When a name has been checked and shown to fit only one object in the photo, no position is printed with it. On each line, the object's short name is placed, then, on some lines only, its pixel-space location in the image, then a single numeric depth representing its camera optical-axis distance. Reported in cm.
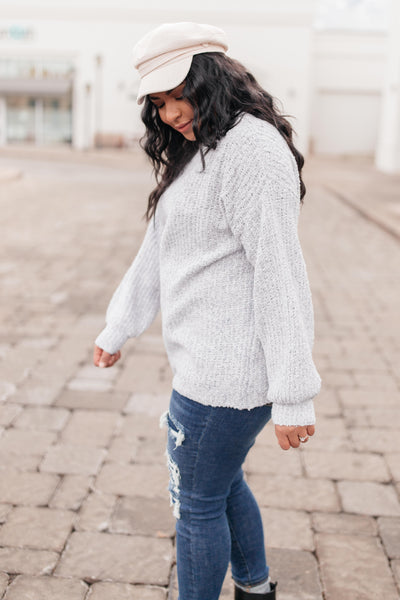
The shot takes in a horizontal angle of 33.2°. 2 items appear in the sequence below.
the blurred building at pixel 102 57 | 2967
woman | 139
